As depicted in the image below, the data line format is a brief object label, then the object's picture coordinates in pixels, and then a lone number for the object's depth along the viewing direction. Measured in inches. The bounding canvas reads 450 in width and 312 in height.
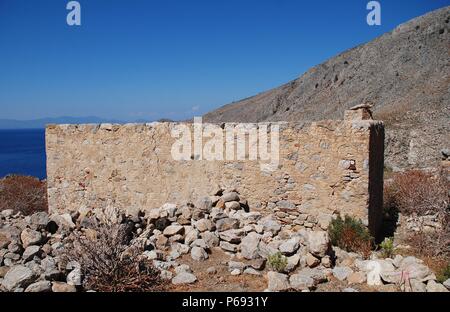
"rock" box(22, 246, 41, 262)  225.6
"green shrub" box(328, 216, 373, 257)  248.2
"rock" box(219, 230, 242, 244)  255.5
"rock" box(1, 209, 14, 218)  355.9
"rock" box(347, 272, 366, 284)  204.2
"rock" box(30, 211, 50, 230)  268.7
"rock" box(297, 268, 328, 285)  204.1
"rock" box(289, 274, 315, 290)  194.4
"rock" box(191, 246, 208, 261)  238.4
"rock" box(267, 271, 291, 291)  191.2
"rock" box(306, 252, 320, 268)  220.7
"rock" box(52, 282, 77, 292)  179.0
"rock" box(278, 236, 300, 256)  229.1
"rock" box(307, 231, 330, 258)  224.2
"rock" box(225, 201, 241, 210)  292.2
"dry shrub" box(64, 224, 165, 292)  191.6
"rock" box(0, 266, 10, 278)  203.5
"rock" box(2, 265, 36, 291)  179.5
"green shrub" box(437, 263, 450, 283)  195.5
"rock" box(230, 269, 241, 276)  217.5
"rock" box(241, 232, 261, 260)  237.3
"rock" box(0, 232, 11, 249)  237.5
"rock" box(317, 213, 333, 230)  269.8
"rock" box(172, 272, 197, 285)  205.0
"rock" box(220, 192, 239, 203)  298.5
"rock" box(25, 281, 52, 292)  175.6
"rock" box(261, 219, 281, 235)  271.5
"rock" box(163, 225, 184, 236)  268.0
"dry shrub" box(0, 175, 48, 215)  424.5
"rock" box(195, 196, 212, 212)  291.9
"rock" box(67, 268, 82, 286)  189.0
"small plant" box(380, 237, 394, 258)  236.8
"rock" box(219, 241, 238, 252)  250.4
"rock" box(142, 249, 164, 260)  230.7
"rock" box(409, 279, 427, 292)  181.5
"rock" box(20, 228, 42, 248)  244.5
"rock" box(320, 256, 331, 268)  222.1
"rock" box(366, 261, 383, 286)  198.1
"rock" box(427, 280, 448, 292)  178.2
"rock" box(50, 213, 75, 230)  276.6
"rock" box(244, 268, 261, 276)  216.4
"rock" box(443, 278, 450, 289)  184.4
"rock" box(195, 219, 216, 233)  269.1
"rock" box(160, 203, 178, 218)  287.0
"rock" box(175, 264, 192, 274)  219.0
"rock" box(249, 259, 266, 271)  222.2
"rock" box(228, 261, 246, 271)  223.5
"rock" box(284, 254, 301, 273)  217.6
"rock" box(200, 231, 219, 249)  257.3
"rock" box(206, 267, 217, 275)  220.7
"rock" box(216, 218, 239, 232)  268.8
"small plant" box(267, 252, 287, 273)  215.2
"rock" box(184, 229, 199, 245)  260.5
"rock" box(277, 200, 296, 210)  285.1
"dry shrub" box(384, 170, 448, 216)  290.4
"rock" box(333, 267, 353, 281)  210.2
